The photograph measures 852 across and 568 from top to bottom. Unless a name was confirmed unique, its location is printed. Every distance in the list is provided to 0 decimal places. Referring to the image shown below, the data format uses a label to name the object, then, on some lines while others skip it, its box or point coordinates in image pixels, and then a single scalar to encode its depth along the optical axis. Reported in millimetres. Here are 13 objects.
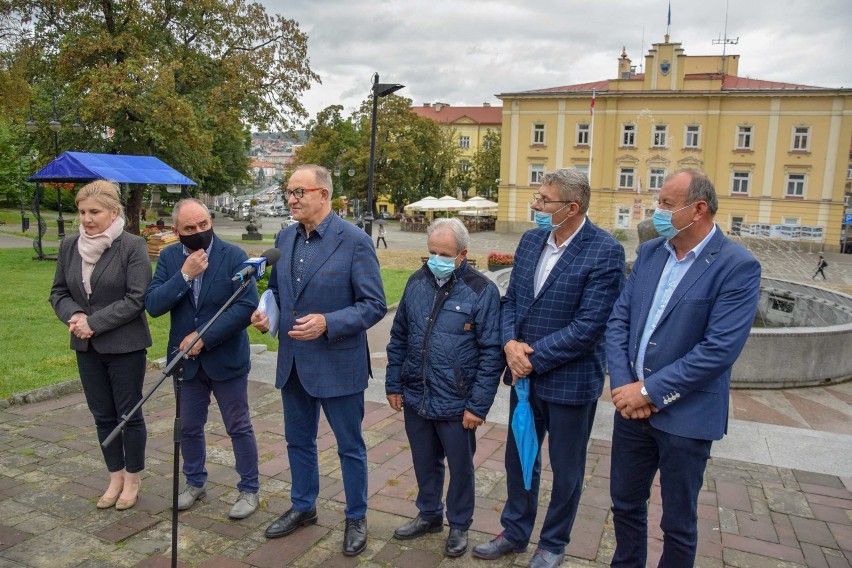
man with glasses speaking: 3285
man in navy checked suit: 3006
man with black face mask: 3506
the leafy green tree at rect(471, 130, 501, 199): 52062
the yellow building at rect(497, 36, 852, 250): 34844
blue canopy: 13664
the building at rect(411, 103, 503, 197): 68562
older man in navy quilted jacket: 3186
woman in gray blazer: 3533
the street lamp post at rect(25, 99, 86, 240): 16578
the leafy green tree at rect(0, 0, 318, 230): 17219
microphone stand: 2791
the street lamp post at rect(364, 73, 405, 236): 11602
